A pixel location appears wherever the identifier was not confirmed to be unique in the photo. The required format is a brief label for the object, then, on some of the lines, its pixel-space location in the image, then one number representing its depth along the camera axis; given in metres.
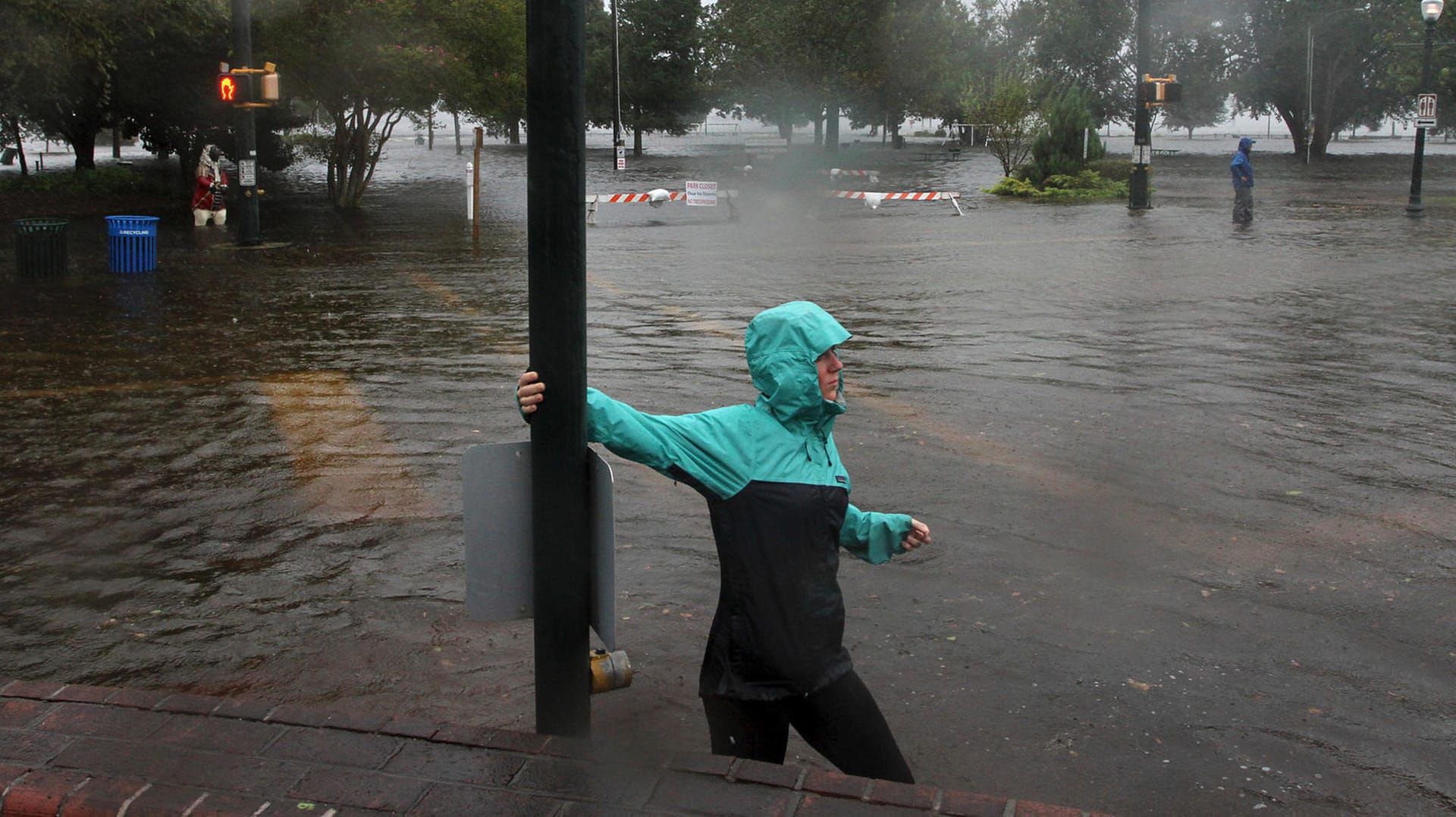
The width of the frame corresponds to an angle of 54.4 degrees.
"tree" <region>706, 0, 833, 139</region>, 60.09
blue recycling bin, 17.67
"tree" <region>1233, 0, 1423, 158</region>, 52.34
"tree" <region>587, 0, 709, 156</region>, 68.25
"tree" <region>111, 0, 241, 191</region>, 26.32
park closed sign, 27.36
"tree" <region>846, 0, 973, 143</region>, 60.97
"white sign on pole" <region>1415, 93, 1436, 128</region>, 24.97
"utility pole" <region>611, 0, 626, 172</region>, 38.19
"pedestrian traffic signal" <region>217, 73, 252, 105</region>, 20.30
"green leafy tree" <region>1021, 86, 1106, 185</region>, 33.47
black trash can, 16.83
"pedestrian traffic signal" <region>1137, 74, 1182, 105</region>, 26.64
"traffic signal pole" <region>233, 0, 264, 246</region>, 20.55
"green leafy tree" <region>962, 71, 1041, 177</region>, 35.72
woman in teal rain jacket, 3.67
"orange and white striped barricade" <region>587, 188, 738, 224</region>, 26.36
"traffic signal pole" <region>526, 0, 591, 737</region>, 3.81
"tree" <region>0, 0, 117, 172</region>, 17.86
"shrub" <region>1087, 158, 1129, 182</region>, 33.66
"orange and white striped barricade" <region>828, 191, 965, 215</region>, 27.72
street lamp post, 24.02
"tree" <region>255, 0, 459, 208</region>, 26.28
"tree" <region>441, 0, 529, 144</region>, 27.84
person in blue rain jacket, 23.70
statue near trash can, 25.89
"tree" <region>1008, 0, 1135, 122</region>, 59.84
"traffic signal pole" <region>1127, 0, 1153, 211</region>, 27.36
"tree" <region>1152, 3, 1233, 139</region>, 57.78
